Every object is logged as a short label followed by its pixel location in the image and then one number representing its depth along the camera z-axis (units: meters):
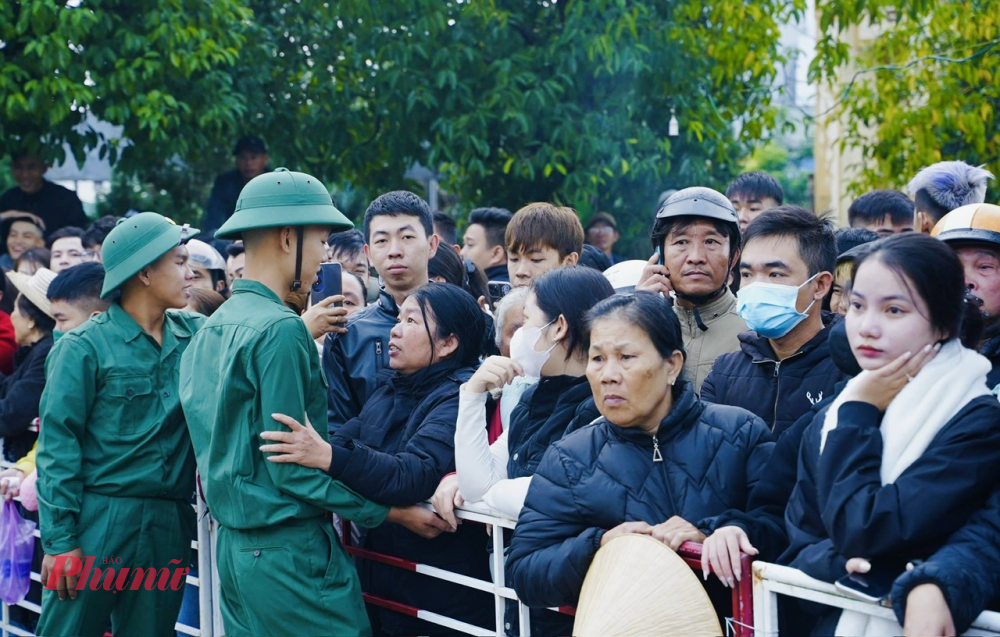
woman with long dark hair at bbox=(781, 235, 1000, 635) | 2.48
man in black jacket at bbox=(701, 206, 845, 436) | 3.66
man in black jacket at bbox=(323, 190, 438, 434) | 4.69
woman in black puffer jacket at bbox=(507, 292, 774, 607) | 3.06
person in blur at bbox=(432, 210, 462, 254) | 7.15
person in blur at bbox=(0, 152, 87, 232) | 9.95
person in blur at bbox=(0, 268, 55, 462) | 5.46
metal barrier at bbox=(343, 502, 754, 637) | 2.90
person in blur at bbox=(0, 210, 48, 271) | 8.84
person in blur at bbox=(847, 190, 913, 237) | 6.07
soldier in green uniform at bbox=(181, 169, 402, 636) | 3.57
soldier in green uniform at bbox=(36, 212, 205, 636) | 4.30
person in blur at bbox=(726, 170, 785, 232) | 6.40
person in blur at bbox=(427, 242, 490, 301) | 5.62
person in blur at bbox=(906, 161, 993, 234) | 4.98
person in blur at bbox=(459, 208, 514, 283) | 7.09
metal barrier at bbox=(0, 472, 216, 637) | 4.37
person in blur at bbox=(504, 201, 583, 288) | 5.36
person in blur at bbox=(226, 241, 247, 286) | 6.83
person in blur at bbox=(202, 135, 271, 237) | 10.16
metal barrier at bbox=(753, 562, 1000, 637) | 2.57
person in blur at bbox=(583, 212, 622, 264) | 9.44
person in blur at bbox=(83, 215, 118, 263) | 8.10
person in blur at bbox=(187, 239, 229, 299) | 6.98
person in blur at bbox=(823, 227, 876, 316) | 4.71
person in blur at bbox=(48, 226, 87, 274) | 7.61
